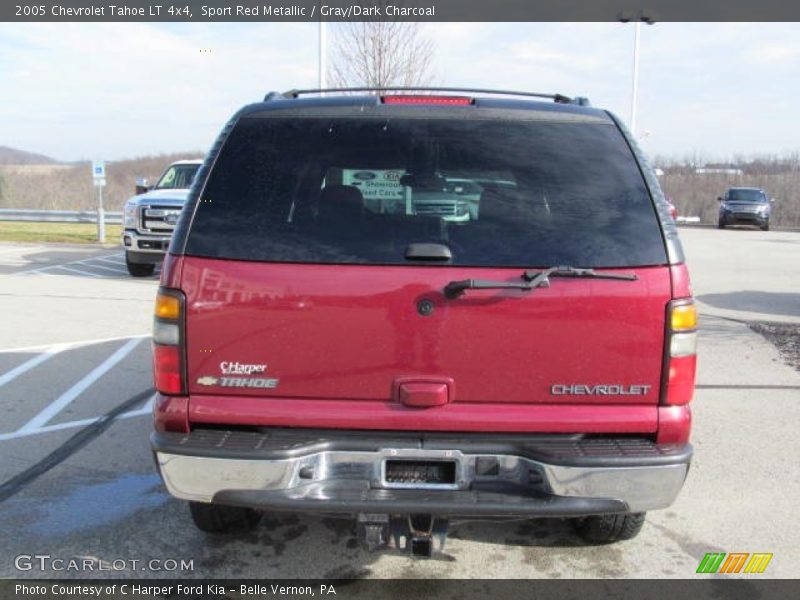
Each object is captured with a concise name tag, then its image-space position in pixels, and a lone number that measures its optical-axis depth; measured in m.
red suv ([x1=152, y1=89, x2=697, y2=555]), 2.61
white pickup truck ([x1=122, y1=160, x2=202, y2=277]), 12.34
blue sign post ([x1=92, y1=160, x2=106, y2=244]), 18.30
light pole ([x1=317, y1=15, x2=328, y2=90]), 15.49
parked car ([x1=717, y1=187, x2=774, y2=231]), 30.92
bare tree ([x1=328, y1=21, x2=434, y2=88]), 14.10
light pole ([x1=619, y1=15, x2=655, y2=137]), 23.68
